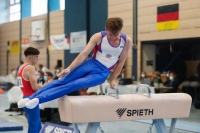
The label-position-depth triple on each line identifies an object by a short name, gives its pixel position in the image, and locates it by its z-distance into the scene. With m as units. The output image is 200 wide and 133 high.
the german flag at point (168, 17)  16.45
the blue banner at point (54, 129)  6.26
